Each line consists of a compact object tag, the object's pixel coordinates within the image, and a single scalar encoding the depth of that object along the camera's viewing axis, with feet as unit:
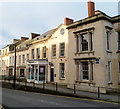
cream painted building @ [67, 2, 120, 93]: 48.98
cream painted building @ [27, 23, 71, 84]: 69.05
